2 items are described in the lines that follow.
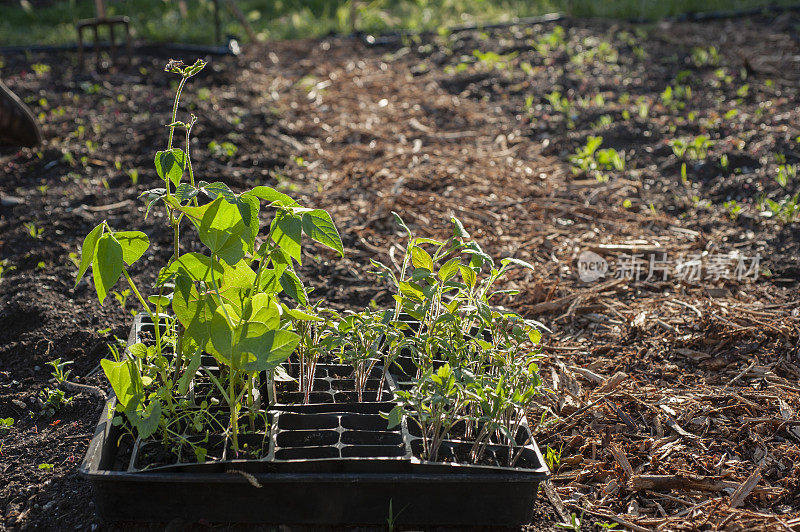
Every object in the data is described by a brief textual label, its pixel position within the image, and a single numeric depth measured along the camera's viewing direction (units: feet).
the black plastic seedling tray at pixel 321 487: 5.78
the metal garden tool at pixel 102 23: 20.10
